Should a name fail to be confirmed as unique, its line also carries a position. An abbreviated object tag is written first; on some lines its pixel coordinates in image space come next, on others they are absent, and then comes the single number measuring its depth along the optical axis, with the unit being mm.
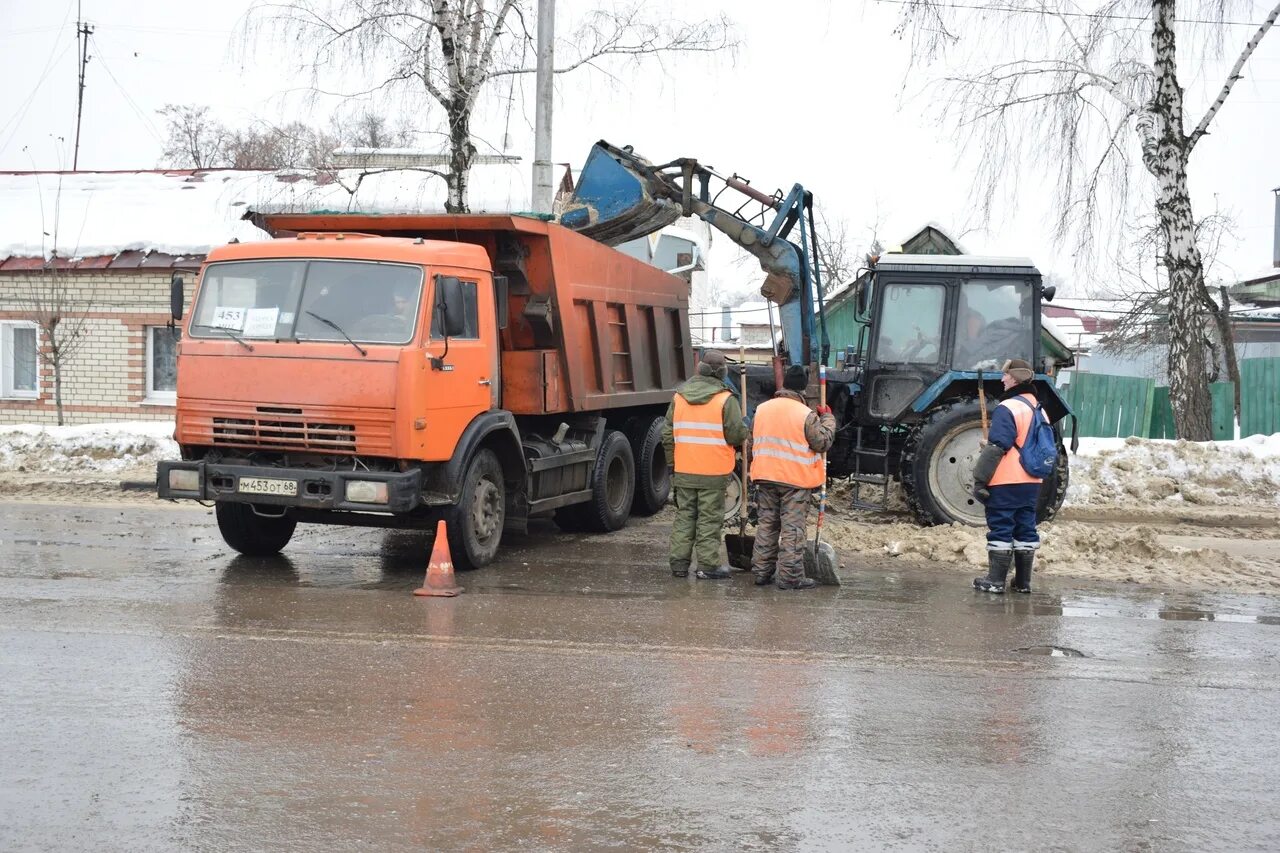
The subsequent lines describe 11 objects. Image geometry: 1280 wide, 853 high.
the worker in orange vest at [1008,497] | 9055
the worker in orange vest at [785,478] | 9172
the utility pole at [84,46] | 47941
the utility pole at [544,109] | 15484
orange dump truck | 8859
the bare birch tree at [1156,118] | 16844
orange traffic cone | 8602
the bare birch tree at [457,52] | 16156
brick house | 21234
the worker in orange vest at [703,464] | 9531
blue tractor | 11758
